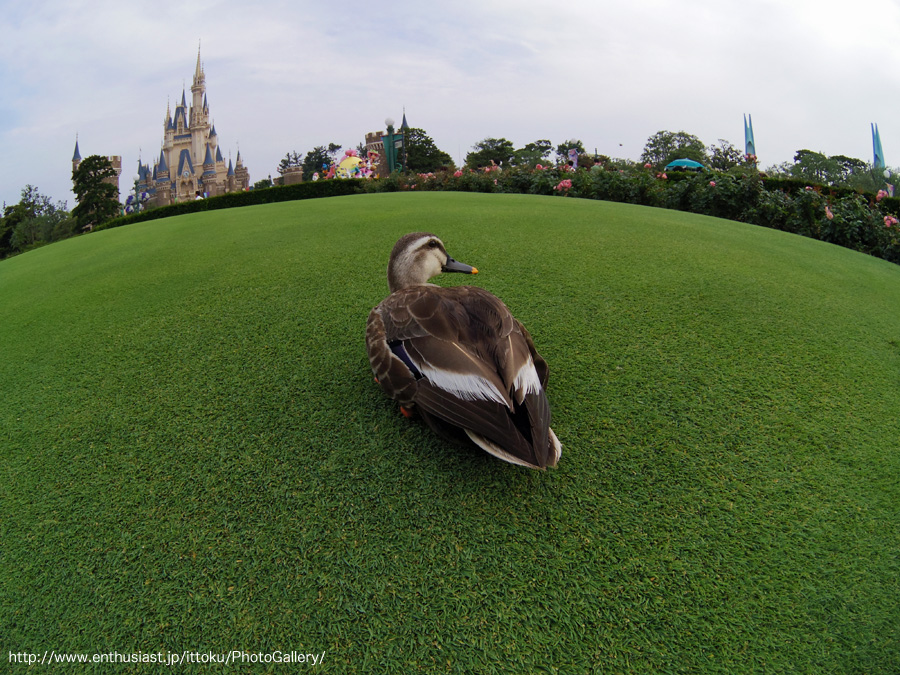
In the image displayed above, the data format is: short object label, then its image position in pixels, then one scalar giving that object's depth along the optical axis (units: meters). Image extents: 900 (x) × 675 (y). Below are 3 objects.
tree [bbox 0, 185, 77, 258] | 33.28
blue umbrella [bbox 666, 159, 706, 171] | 28.44
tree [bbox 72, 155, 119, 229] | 28.58
